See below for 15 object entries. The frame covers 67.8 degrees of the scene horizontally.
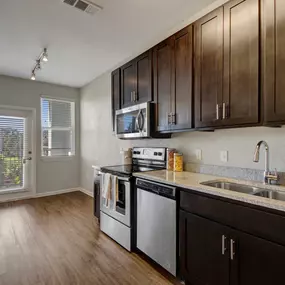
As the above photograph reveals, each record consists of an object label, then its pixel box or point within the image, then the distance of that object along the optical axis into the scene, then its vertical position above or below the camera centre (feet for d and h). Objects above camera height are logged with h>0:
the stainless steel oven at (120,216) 8.05 -3.07
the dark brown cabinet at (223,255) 4.14 -2.58
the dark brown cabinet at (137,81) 8.87 +2.72
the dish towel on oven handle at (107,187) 8.93 -1.99
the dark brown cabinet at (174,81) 7.11 +2.17
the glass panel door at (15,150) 14.79 -0.61
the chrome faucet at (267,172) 5.64 -0.87
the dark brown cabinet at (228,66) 5.35 +2.09
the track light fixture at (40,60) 10.71 +4.46
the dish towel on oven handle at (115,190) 8.55 -1.97
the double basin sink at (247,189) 5.42 -1.36
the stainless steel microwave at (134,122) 8.66 +0.88
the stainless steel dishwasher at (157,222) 6.30 -2.63
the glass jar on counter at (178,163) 8.45 -0.89
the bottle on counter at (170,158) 8.77 -0.72
